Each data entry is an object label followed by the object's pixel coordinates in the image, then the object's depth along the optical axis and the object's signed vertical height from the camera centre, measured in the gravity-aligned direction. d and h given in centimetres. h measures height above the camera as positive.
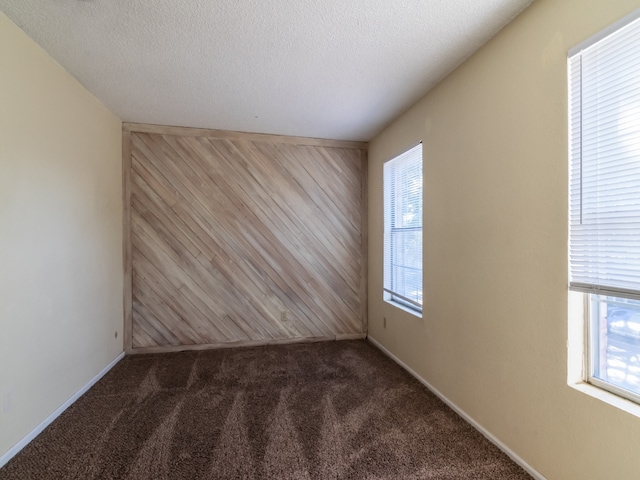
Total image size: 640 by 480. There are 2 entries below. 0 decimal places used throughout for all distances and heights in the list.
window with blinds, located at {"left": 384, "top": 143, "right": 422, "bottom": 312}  291 +7
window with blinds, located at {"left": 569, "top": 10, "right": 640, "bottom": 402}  127 +17
